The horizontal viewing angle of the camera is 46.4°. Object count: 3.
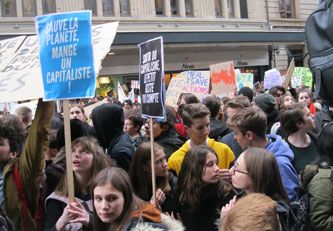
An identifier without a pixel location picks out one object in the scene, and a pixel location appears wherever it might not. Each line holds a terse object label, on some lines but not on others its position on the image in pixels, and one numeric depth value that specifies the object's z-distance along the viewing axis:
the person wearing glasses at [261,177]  2.69
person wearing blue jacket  3.44
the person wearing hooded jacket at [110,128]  4.06
